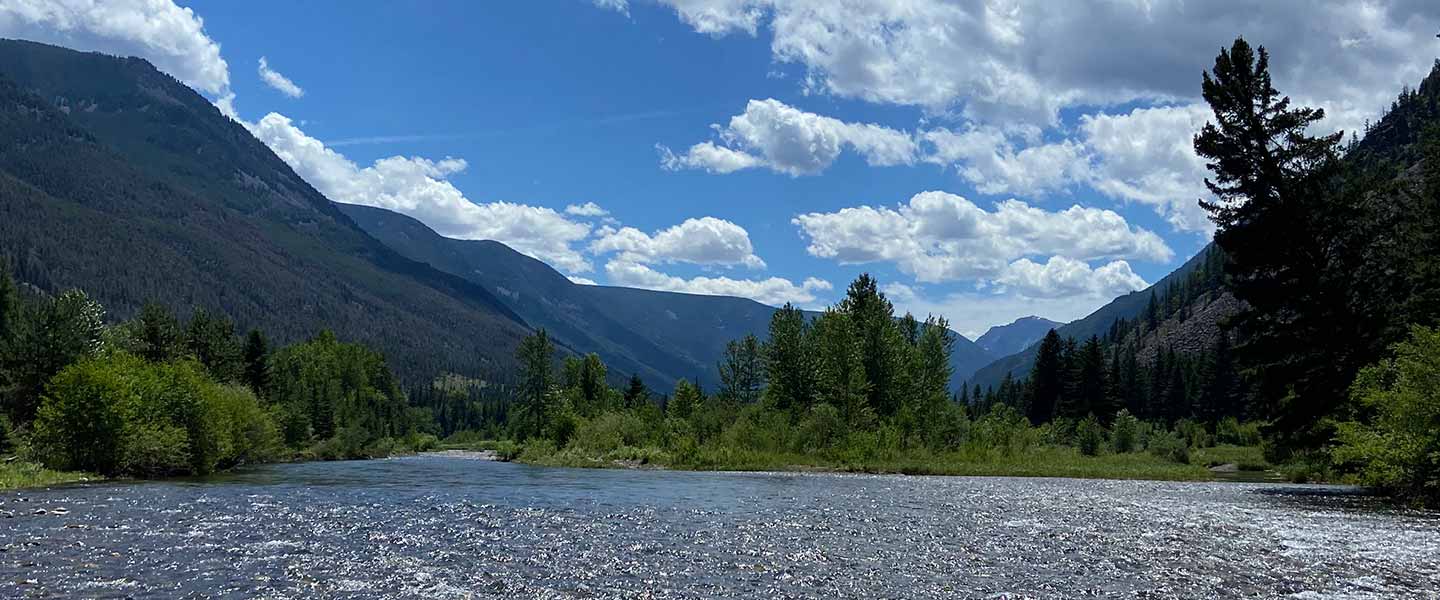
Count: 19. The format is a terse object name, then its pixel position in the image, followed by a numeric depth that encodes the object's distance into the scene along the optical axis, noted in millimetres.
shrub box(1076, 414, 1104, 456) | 87938
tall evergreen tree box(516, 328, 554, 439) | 118812
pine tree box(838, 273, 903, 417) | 82938
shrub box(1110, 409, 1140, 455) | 92125
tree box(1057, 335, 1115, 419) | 125675
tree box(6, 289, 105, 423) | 66062
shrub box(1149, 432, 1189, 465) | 77244
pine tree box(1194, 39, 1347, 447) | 39031
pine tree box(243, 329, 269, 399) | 99688
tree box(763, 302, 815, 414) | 87938
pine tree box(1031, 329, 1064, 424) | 140125
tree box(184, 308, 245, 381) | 89062
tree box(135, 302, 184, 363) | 81375
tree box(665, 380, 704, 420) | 97500
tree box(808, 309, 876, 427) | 77062
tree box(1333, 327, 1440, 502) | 30031
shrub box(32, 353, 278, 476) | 46969
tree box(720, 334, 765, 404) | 116888
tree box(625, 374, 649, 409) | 119031
